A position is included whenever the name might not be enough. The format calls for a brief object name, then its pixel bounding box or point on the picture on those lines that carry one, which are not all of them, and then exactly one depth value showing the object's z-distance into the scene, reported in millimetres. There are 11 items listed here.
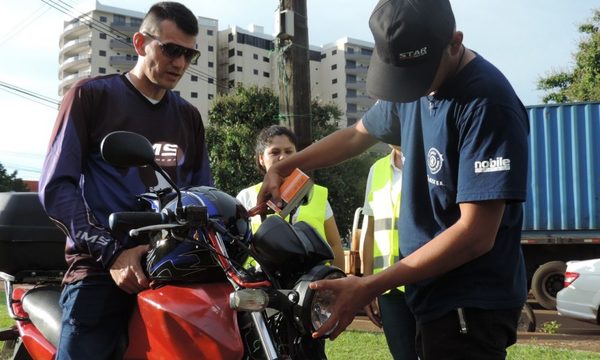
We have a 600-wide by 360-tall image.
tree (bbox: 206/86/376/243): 22203
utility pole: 6645
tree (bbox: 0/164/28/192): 47969
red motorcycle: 1700
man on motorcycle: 2299
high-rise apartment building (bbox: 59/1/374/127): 75500
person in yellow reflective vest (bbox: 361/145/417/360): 3471
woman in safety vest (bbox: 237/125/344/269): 4262
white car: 8323
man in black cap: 1783
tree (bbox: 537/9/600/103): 24672
